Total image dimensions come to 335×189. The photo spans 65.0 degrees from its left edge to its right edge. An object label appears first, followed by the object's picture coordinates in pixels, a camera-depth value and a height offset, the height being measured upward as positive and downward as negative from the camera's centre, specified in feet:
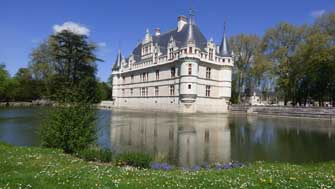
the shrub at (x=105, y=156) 25.76 -5.40
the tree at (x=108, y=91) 256.46 +9.49
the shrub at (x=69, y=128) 28.99 -3.11
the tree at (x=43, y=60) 120.67 +19.02
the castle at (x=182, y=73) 130.52 +16.31
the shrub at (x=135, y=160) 23.94 -5.42
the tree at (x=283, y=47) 133.28 +29.19
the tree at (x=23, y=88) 172.04 +8.46
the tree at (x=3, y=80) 162.43 +12.78
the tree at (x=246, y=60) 148.87 +24.92
